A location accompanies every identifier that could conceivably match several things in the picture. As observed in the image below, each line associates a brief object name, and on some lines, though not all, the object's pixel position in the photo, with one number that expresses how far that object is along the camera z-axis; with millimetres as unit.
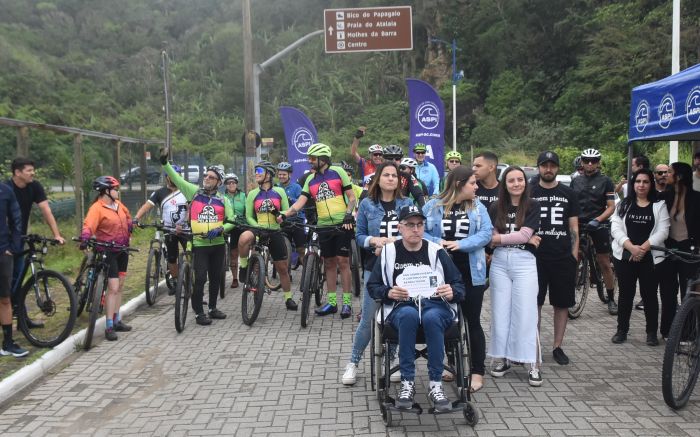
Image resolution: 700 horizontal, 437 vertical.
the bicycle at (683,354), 4714
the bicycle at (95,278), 6906
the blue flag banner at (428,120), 13703
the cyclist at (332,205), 8000
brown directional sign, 18719
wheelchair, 4594
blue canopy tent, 5691
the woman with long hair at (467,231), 5223
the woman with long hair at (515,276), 5426
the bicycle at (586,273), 8016
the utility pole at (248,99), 14482
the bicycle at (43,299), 6723
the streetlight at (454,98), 39219
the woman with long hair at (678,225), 6410
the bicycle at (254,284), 7871
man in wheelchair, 4559
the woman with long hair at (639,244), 6454
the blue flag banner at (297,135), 15273
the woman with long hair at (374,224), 5547
